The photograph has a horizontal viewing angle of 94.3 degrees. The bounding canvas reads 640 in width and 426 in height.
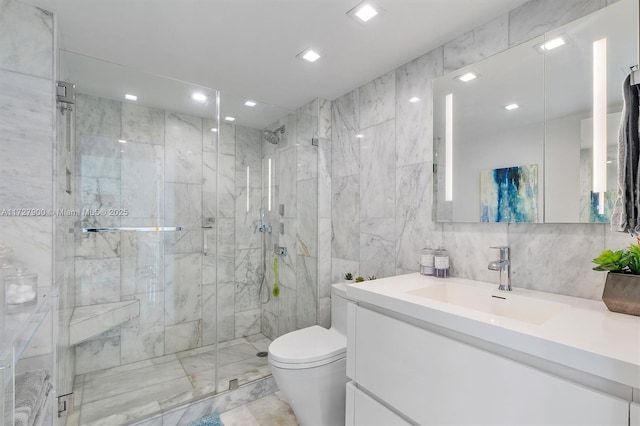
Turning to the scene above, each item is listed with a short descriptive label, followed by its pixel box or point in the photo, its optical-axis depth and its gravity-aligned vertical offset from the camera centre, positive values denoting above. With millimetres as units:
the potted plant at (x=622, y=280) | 940 -211
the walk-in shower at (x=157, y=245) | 1901 -238
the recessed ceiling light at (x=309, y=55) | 1833 +1001
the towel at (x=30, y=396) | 782 -546
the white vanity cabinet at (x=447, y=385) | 745 -530
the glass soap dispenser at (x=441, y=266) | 1609 -280
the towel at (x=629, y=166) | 851 +141
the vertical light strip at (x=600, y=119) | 1143 +373
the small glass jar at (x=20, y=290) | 1149 -306
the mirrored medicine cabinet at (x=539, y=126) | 1140 +406
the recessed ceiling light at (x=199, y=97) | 2248 +895
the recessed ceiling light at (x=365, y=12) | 1431 +999
